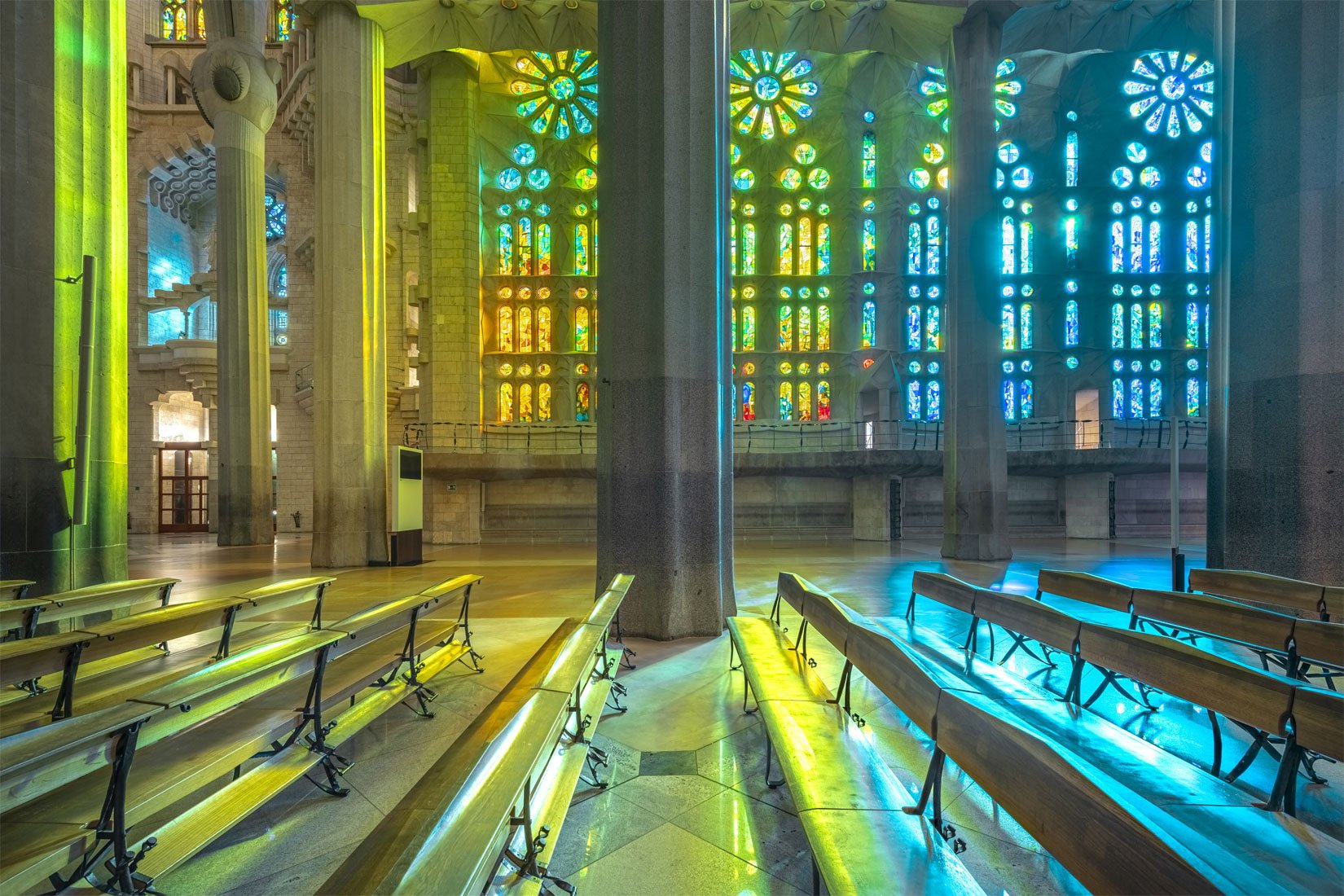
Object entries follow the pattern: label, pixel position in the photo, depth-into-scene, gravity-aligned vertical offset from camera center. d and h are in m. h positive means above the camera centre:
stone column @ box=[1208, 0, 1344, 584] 6.68 +1.59
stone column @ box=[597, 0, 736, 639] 7.05 +1.28
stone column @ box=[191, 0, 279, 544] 17.83 +4.19
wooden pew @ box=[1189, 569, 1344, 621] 4.64 -1.19
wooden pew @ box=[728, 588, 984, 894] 1.97 -1.35
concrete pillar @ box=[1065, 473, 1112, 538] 20.05 -1.94
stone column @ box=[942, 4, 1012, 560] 14.52 +2.69
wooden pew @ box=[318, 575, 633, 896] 1.32 -0.93
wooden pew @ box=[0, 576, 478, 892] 2.00 -1.34
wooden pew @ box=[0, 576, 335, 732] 2.94 -1.09
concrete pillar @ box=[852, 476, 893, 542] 19.22 -1.89
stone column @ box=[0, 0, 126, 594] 6.36 +1.70
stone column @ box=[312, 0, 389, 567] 13.38 +2.71
